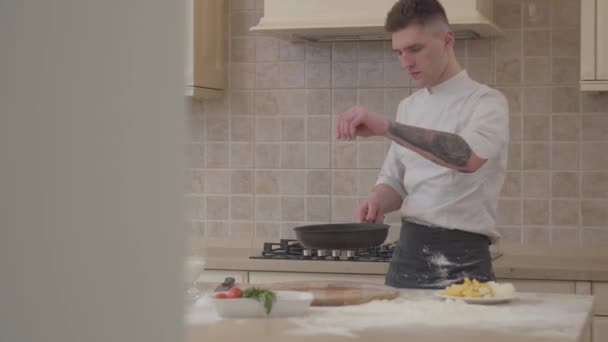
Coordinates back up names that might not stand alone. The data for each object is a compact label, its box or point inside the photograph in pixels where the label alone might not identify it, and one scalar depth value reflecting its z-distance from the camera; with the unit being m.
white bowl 2.51
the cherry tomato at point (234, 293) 2.54
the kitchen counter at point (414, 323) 2.22
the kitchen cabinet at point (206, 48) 4.29
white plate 2.64
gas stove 3.97
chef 3.18
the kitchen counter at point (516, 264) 3.74
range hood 3.82
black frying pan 3.02
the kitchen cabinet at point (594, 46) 3.75
